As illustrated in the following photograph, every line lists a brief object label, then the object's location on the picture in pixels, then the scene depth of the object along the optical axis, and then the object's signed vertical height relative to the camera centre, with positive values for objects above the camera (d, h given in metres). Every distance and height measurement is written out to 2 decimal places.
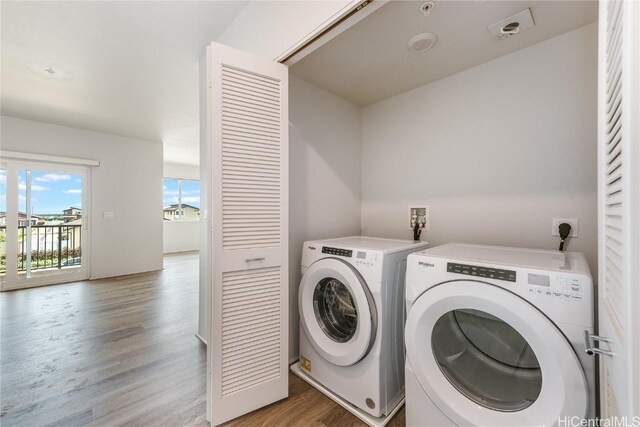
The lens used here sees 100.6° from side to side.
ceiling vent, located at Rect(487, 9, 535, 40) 1.38 +1.02
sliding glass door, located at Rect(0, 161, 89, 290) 3.69 -0.17
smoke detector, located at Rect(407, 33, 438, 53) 1.55 +1.02
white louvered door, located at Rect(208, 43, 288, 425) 1.33 -0.11
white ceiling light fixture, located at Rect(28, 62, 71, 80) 2.35 +1.30
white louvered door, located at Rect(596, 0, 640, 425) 0.47 +0.01
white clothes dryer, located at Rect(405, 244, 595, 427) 0.86 -0.50
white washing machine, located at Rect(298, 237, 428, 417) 1.38 -0.62
